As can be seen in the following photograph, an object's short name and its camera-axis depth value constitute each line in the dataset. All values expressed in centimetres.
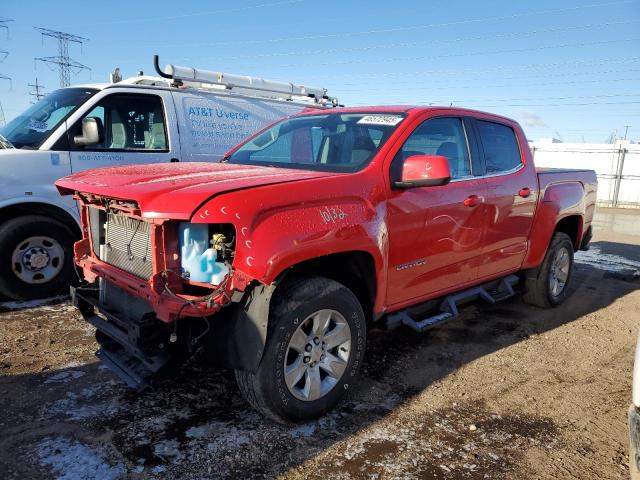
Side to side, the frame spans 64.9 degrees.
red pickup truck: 268
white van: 508
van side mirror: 529
